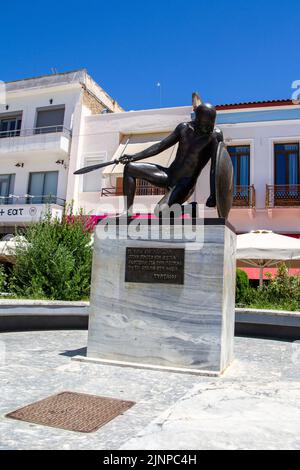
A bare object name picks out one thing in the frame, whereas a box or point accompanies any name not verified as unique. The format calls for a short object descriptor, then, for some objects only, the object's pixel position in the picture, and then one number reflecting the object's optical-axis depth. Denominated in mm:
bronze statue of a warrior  5449
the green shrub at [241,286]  10702
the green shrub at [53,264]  10234
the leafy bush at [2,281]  10984
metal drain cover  3137
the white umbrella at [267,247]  10742
